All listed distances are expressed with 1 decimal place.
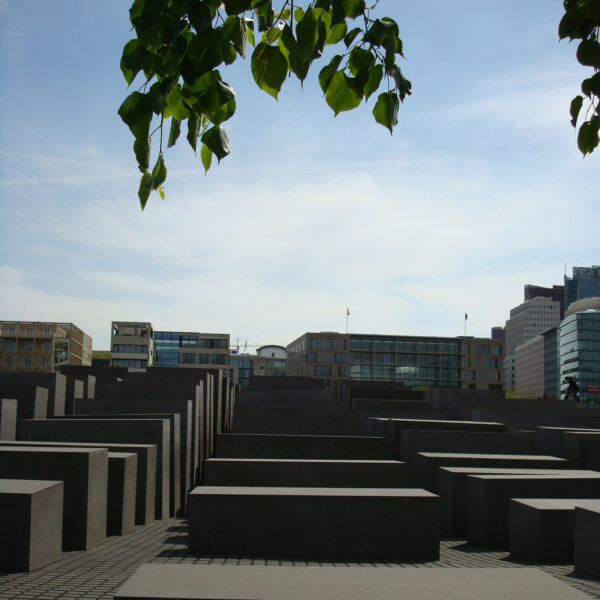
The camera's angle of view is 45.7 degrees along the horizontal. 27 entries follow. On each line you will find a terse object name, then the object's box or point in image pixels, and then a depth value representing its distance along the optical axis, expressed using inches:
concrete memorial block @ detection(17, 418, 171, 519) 485.1
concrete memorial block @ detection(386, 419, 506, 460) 597.6
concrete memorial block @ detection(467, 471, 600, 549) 360.5
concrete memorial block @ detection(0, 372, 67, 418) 711.1
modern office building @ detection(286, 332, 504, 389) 4352.9
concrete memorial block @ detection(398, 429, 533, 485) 545.6
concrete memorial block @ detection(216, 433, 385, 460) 548.7
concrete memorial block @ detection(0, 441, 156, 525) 409.7
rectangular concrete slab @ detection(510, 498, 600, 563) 300.5
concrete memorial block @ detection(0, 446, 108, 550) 317.7
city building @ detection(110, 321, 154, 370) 4180.6
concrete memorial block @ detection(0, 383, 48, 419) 607.7
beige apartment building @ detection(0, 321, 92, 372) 4628.4
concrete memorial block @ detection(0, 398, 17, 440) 523.2
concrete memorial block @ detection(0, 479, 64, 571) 257.6
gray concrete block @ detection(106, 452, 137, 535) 364.5
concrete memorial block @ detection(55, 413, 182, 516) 530.9
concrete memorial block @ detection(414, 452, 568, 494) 440.7
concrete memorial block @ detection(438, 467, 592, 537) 402.9
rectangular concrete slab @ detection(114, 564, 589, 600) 166.4
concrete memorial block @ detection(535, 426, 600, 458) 547.8
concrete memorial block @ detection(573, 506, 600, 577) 262.7
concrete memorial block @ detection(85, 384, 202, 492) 609.9
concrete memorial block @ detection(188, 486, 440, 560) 306.8
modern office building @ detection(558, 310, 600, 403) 5753.0
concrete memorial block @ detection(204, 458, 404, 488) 398.3
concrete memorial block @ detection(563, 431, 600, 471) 502.0
